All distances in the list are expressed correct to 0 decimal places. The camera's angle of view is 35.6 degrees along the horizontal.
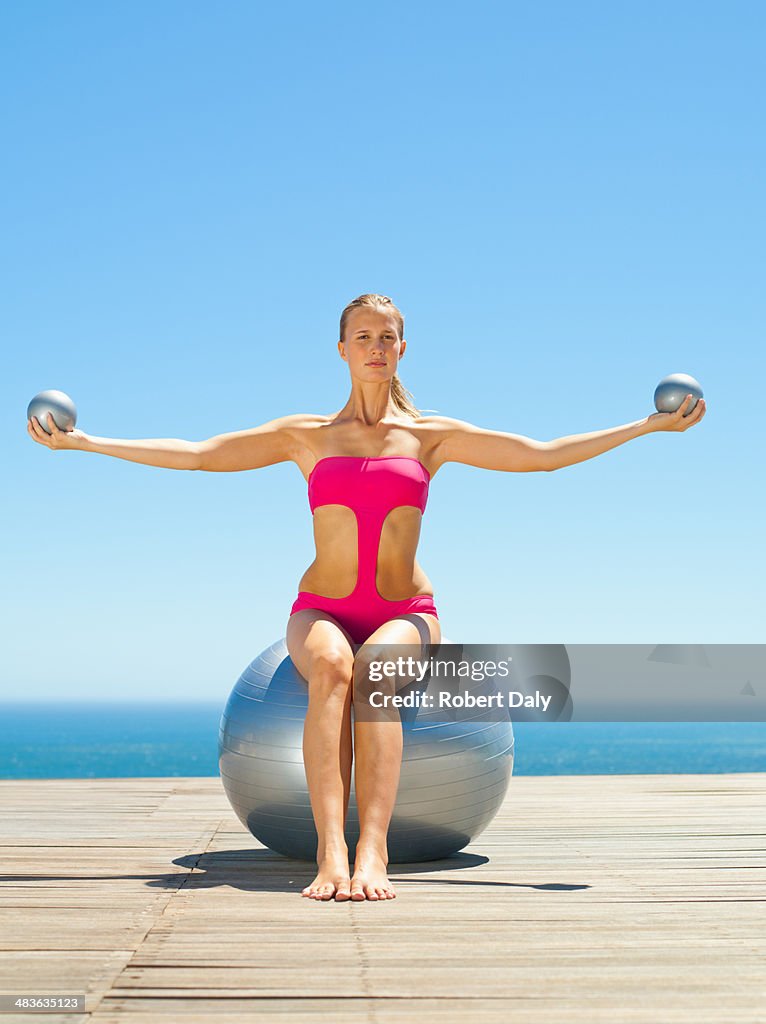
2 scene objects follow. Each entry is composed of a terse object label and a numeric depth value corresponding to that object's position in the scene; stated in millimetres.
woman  3979
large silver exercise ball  4008
